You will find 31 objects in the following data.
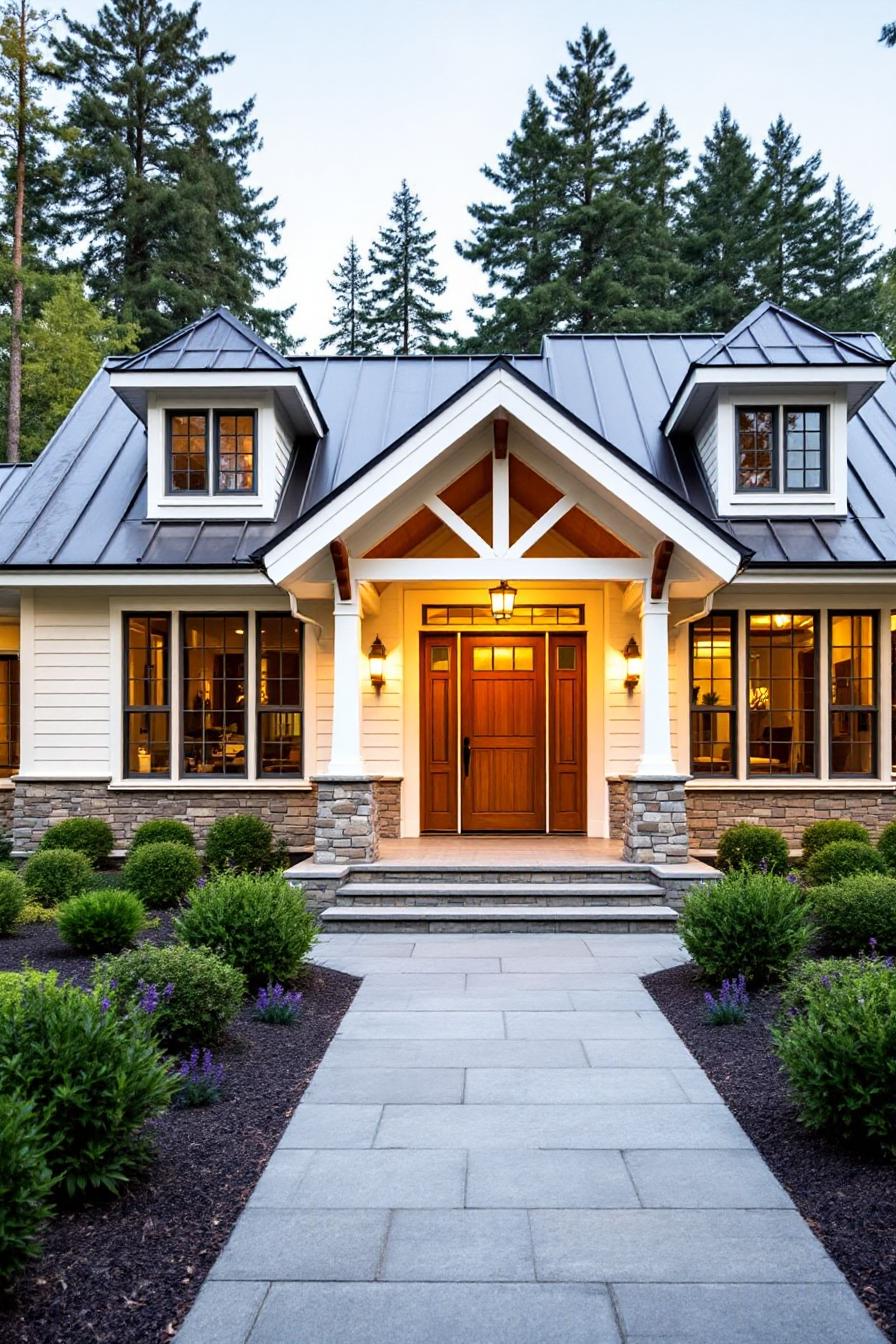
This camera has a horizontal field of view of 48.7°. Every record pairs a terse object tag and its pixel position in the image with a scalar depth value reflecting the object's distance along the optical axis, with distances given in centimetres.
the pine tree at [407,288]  3312
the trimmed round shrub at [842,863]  938
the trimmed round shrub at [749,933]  649
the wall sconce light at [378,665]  1151
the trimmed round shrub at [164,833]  1059
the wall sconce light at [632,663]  1138
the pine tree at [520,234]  2541
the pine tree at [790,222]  2784
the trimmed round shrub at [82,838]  1061
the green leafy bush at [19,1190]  290
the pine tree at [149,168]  2456
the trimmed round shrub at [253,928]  639
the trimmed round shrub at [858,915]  734
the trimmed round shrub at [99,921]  753
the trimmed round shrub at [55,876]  943
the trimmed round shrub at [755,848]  1038
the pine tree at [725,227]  2683
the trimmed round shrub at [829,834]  1051
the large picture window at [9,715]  1271
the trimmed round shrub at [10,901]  827
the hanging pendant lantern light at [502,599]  1008
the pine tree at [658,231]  2428
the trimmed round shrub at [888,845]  975
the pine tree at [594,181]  2453
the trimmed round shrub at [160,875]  944
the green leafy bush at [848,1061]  395
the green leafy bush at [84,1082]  359
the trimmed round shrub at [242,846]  1043
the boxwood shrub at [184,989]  522
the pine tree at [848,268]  2781
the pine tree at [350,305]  3406
